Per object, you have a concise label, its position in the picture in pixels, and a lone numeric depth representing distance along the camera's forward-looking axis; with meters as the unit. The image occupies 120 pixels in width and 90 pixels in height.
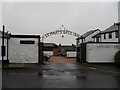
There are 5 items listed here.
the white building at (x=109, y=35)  19.60
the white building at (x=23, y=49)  15.05
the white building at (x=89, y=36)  28.72
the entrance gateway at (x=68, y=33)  21.64
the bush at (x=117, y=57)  14.04
